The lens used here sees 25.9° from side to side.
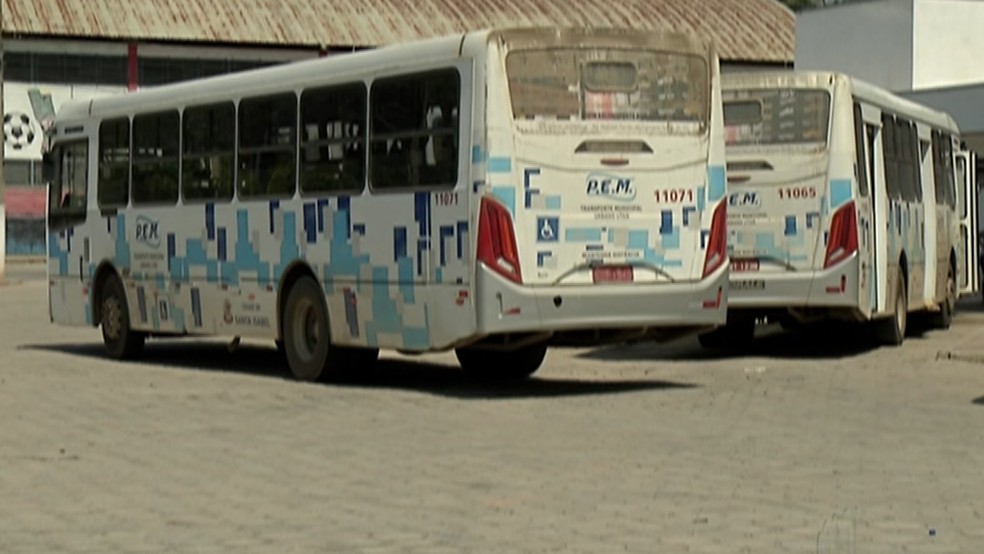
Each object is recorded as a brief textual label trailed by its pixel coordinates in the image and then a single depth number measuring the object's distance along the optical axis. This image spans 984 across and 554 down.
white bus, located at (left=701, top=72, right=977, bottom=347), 22.36
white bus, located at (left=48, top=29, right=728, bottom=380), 17.38
